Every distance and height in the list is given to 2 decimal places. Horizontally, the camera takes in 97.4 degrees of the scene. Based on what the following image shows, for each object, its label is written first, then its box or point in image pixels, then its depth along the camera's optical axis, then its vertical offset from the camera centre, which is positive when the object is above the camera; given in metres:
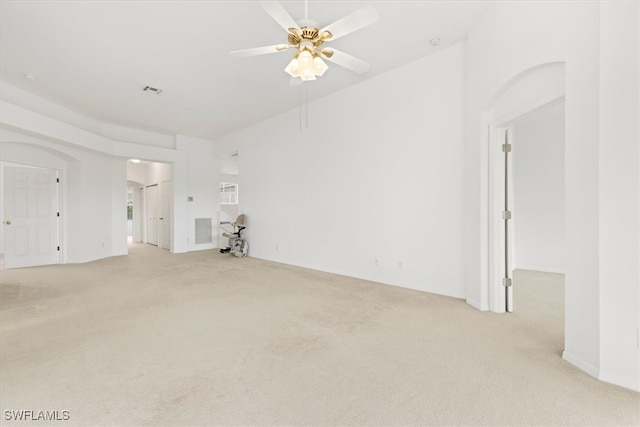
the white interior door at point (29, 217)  5.98 -0.13
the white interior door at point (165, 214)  8.75 -0.11
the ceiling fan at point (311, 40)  2.22 +1.53
